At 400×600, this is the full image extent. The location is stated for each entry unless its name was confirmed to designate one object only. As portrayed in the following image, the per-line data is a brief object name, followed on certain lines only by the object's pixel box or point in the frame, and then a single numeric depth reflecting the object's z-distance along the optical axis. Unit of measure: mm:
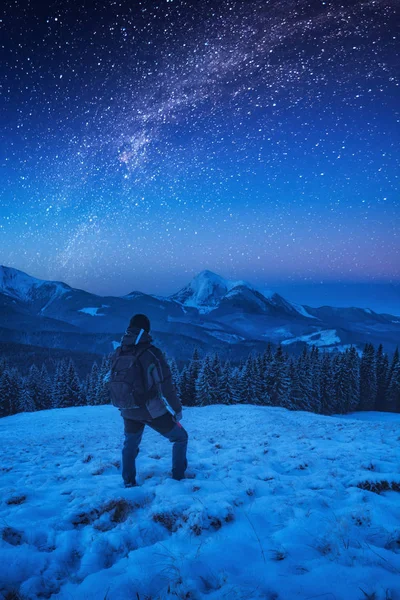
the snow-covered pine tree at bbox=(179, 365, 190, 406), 48156
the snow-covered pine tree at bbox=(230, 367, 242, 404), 44594
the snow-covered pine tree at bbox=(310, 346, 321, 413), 48125
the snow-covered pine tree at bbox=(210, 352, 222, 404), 44250
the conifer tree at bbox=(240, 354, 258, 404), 44562
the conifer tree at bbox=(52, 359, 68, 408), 51906
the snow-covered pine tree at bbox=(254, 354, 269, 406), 44375
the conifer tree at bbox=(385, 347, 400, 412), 52181
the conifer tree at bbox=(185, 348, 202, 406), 48188
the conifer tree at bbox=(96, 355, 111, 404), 48000
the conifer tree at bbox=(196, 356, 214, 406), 44188
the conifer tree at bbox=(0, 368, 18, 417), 46344
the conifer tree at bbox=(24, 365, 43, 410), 50031
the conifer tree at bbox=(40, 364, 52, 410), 53328
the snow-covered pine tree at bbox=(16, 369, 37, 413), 48250
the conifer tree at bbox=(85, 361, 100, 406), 51819
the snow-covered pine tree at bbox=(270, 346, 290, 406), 44406
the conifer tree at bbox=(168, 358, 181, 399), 48375
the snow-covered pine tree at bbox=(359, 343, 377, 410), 53875
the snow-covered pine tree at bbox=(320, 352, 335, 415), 49906
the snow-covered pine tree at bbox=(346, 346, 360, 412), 50656
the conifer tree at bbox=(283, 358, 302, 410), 45938
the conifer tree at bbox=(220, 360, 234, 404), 44250
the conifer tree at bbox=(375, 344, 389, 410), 55188
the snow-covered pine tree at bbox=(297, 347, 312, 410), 46700
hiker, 5008
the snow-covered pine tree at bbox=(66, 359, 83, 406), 52250
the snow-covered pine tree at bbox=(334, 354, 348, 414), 50438
